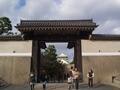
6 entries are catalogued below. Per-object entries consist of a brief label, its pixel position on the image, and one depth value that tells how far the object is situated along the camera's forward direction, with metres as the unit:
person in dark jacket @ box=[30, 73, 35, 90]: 7.20
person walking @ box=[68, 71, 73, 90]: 7.15
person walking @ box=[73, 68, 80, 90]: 7.16
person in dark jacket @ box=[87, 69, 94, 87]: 7.98
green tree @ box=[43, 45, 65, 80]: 18.31
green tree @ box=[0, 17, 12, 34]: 19.24
